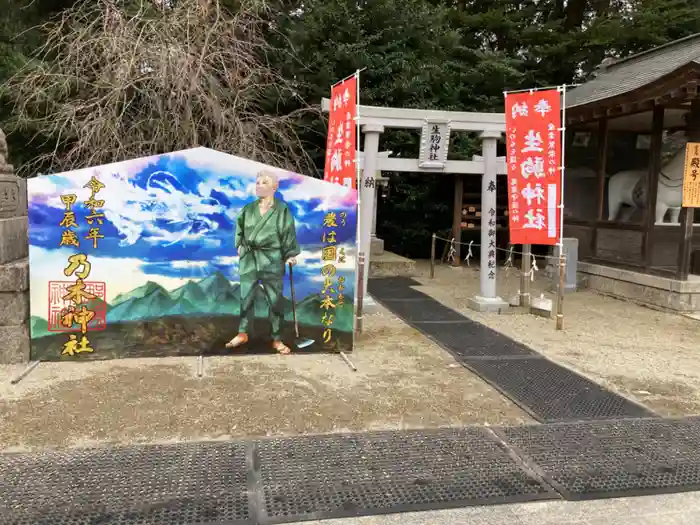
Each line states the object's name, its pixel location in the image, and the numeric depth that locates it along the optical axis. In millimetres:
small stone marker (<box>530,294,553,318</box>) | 8077
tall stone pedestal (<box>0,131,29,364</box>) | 5023
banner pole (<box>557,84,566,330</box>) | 7262
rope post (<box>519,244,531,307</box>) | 8781
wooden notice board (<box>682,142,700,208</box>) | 8492
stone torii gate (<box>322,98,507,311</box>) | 7789
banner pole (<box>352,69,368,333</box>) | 6714
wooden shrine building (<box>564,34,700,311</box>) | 8523
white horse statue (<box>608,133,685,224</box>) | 9414
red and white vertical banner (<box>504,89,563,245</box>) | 7465
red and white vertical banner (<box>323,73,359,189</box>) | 6779
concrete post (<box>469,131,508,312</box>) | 8164
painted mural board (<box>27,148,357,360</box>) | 5098
